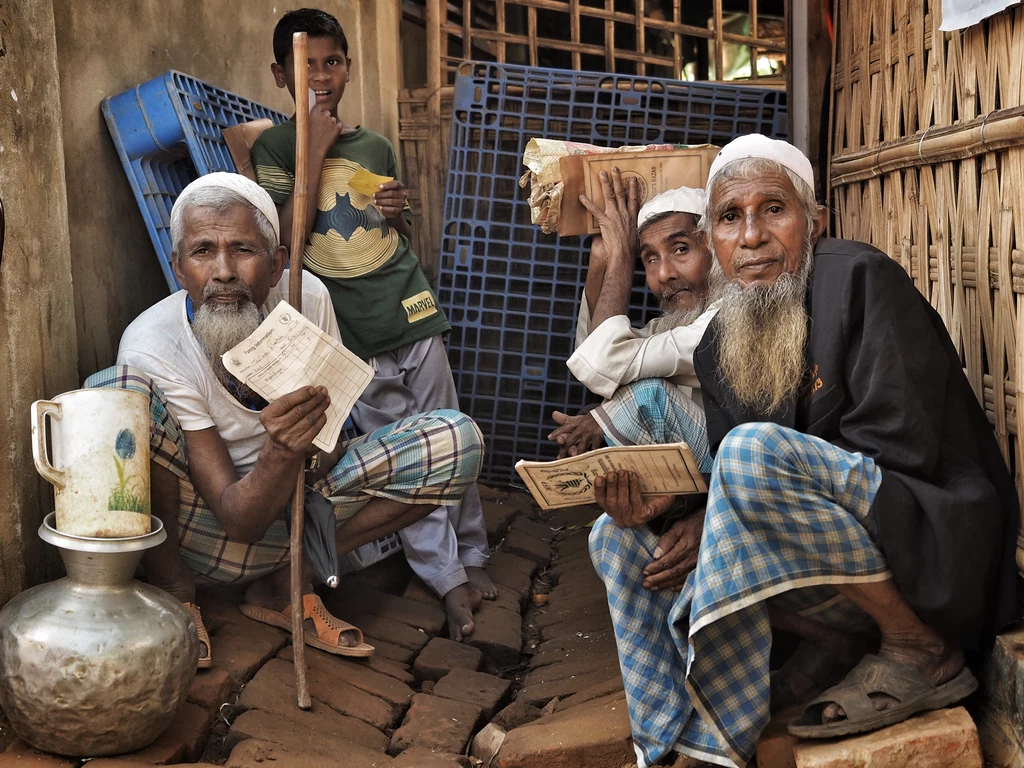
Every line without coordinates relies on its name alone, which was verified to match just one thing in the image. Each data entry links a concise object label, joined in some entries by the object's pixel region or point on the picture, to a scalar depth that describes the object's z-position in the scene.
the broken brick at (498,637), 3.62
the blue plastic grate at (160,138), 3.65
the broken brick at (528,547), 4.57
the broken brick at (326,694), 2.96
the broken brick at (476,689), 3.21
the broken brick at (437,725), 2.92
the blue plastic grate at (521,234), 4.94
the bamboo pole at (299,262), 2.97
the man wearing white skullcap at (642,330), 3.23
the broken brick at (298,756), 2.59
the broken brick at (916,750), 2.29
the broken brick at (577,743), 2.64
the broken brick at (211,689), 2.84
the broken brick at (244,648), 3.04
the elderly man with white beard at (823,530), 2.32
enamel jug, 2.53
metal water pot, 2.40
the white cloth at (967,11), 2.55
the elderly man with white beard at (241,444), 3.06
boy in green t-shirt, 3.90
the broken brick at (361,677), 3.18
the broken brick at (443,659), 3.41
